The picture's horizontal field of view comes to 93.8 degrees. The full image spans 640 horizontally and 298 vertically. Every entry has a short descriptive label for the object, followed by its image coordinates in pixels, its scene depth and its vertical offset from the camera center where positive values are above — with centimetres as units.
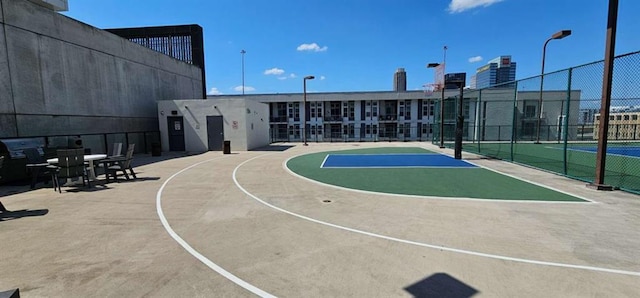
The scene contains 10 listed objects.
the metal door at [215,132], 2161 -54
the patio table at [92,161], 984 -118
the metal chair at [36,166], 917 -125
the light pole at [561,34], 1648 +480
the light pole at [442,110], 1984 +76
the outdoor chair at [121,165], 1012 -136
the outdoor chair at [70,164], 859 -109
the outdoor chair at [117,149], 1253 -98
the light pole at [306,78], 2723 +412
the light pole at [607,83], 765 +94
